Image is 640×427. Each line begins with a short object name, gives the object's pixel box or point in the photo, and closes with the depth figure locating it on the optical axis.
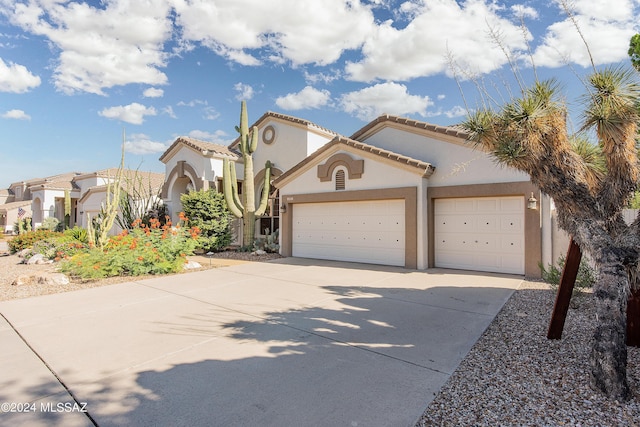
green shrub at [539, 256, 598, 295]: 7.29
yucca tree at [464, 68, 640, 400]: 3.58
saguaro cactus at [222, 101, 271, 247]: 17.09
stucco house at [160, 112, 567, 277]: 10.45
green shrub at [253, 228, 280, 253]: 16.69
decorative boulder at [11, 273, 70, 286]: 9.44
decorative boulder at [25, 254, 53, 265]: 13.86
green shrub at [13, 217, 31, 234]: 25.61
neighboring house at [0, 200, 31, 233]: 36.38
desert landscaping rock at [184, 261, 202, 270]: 12.16
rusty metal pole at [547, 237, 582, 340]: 4.83
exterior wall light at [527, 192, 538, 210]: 9.74
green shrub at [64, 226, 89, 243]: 15.17
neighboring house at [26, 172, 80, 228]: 32.97
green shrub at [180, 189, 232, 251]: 17.05
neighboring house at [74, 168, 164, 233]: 21.12
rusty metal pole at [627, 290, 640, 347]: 4.53
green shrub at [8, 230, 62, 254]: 17.38
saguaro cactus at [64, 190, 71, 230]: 28.55
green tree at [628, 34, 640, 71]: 5.78
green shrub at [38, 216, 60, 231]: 30.27
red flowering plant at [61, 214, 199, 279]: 10.09
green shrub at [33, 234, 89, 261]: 12.29
